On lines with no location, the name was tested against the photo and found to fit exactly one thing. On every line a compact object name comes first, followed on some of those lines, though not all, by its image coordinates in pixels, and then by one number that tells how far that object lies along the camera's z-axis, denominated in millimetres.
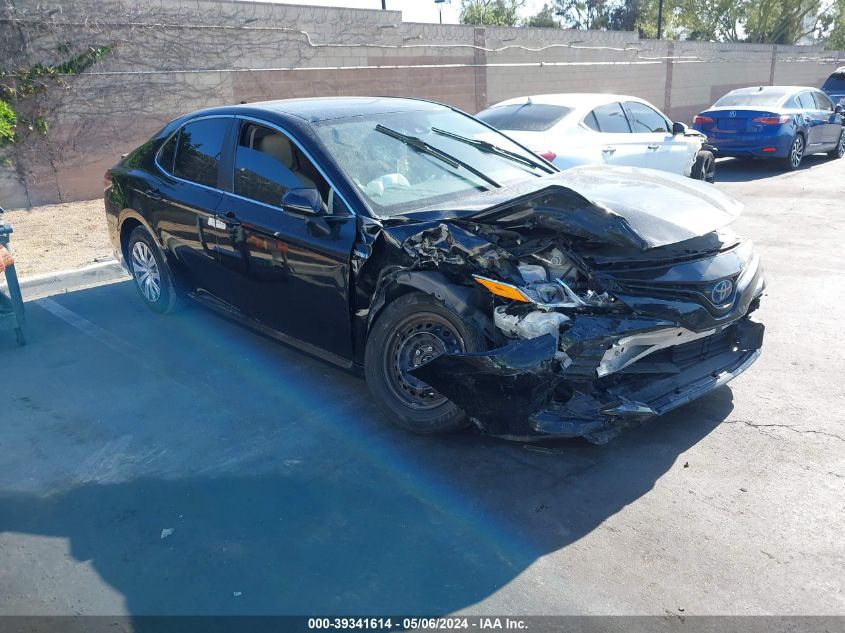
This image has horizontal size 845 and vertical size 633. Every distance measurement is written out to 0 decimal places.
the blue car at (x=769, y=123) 13828
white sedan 8273
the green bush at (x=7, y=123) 9812
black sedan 3654
